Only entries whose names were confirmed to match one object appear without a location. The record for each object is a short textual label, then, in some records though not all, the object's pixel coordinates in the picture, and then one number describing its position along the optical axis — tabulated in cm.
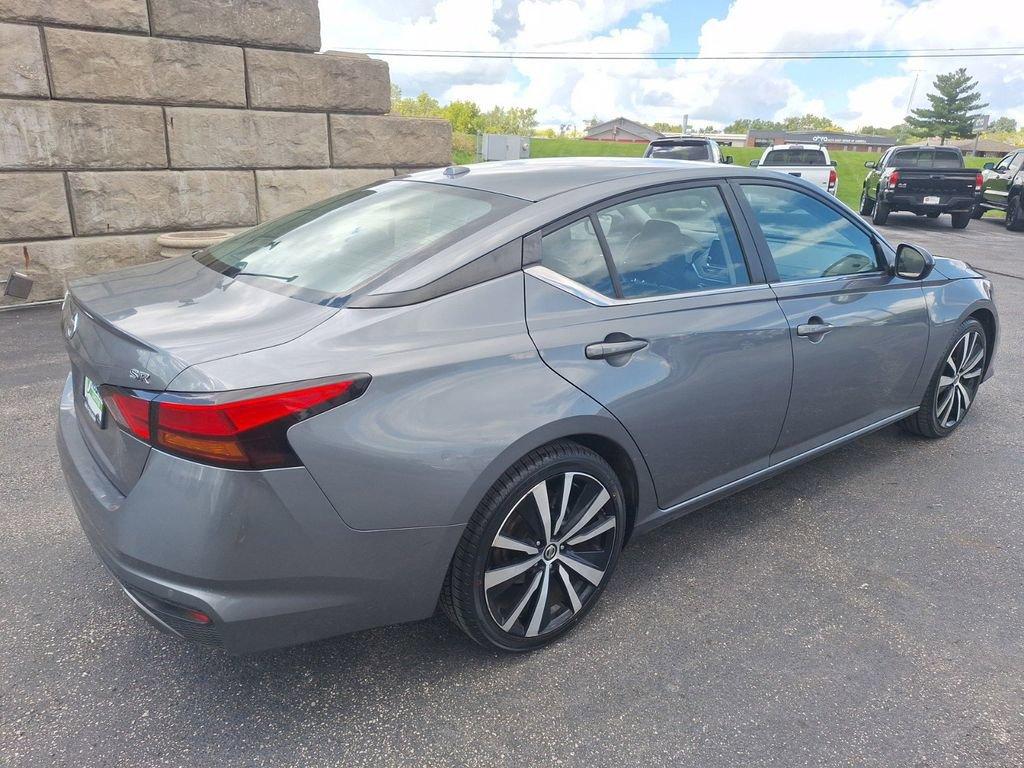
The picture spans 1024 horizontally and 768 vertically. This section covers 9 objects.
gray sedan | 192
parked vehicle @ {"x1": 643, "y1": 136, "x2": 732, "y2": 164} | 1566
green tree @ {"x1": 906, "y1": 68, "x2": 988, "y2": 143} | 7550
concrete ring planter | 738
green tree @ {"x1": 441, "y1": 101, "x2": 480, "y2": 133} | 8462
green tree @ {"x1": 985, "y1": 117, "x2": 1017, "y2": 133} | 11888
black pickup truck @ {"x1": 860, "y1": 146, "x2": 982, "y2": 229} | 1641
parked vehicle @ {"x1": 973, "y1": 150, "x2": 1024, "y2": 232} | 1786
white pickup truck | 1688
